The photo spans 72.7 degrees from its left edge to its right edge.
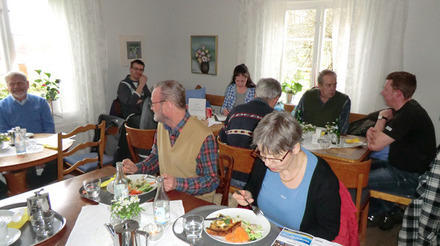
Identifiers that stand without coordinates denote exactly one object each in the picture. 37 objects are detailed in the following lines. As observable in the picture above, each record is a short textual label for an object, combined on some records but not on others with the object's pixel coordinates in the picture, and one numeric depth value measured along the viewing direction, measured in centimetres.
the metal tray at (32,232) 124
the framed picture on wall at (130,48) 494
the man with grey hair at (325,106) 337
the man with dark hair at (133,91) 435
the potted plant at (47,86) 389
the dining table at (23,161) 233
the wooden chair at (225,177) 189
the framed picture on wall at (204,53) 539
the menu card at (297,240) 118
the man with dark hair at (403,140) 246
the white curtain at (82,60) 411
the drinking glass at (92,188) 160
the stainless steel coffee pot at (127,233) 105
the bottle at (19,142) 252
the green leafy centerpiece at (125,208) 118
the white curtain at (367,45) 377
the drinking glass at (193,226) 125
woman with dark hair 426
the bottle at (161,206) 134
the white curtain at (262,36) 456
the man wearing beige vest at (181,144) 184
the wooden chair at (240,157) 212
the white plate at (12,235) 123
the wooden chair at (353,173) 193
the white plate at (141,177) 176
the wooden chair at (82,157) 252
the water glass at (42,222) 132
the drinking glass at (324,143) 267
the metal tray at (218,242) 122
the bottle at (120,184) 147
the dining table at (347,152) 245
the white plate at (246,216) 134
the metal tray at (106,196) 154
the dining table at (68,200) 140
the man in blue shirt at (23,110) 315
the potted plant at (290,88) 464
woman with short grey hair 137
